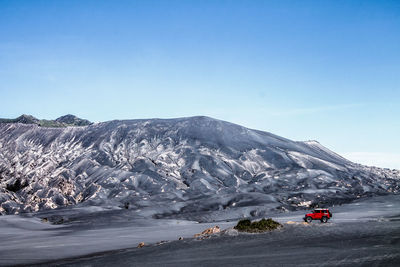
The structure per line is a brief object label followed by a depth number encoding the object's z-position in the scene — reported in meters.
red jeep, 46.12
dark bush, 37.72
